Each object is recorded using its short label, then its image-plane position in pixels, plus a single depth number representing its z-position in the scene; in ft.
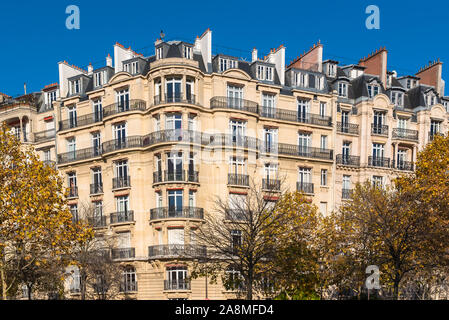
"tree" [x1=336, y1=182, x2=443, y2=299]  85.40
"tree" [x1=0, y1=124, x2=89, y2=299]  66.95
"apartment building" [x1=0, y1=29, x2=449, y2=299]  110.93
